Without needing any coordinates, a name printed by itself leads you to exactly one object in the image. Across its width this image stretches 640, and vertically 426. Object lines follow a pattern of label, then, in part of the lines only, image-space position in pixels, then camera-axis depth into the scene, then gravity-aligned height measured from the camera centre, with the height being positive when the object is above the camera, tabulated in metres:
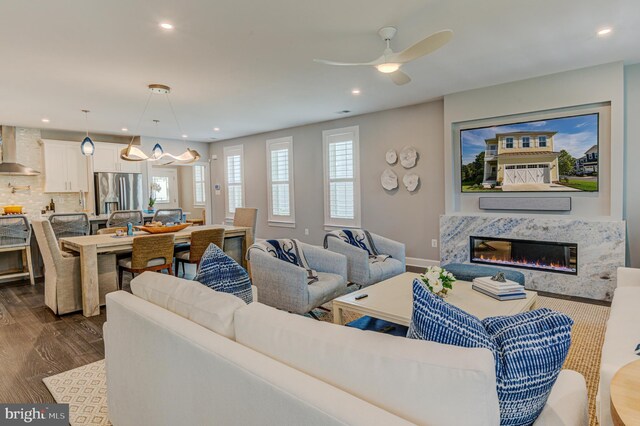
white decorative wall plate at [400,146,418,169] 5.69 +0.68
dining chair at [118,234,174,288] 3.89 -0.56
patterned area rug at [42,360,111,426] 2.04 -1.19
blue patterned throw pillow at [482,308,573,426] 0.98 -0.47
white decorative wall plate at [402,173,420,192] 5.69 +0.29
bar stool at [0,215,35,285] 4.75 -0.41
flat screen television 4.14 +0.51
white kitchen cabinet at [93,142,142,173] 7.55 +0.97
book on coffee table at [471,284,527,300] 2.59 -0.72
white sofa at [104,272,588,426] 0.87 -0.51
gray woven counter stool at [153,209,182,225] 5.75 -0.19
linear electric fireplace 4.27 -0.75
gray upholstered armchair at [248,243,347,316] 3.01 -0.72
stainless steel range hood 6.51 +1.11
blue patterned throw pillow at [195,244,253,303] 2.04 -0.42
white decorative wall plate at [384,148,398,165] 5.91 +0.71
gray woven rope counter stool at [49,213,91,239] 4.84 -0.25
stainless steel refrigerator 7.49 +0.30
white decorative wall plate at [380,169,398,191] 5.96 +0.33
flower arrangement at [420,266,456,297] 2.46 -0.57
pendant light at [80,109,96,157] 5.33 +0.88
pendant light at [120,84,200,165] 4.52 +0.74
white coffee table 2.35 -0.75
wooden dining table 3.70 -0.49
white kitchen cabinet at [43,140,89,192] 6.98 +0.79
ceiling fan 2.41 +1.10
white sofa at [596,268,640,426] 1.28 -0.74
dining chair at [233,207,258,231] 5.49 -0.23
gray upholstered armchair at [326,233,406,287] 3.75 -0.73
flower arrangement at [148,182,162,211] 10.10 +0.48
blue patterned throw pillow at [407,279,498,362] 1.02 -0.37
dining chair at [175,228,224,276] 4.45 -0.48
